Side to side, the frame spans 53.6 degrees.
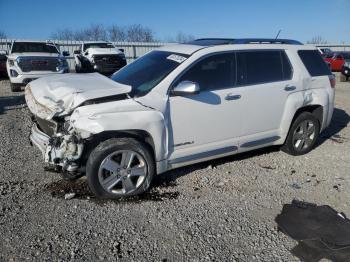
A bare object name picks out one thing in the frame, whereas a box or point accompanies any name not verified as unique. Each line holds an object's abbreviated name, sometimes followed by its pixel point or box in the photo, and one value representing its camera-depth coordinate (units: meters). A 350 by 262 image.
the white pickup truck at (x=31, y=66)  11.76
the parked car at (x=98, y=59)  18.97
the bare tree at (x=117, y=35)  53.19
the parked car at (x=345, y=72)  18.70
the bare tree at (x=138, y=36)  51.78
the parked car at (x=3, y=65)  18.23
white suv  3.95
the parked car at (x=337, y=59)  24.84
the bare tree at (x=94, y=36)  51.91
